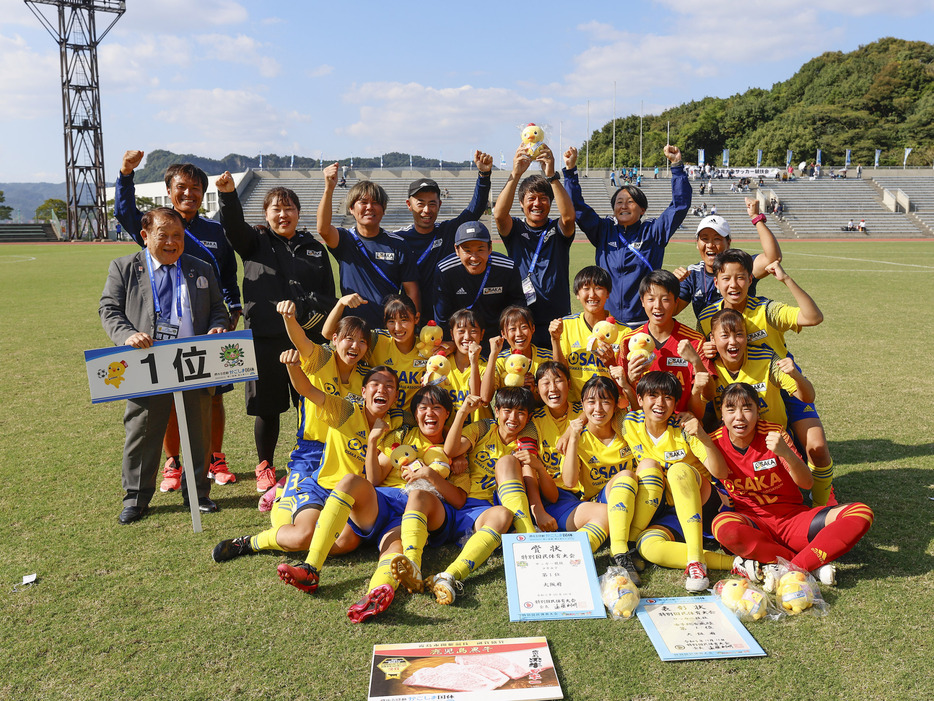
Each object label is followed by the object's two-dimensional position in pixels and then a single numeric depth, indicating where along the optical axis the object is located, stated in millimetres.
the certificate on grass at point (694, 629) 2914
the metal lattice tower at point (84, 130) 48719
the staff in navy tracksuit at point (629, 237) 5047
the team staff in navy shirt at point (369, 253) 4902
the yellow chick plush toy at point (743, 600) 3180
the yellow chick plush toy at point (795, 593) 3229
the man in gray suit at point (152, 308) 4398
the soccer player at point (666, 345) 4219
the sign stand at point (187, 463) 4252
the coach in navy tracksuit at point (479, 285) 4809
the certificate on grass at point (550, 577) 3250
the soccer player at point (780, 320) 4105
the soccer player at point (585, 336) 4492
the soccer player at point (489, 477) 3682
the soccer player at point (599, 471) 3729
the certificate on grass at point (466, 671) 2639
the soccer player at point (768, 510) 3447
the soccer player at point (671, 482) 3641
